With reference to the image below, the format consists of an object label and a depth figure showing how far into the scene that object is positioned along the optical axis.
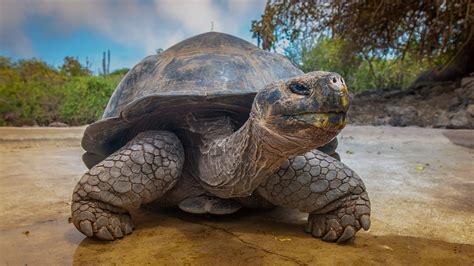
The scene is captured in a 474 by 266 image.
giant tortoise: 1.57
